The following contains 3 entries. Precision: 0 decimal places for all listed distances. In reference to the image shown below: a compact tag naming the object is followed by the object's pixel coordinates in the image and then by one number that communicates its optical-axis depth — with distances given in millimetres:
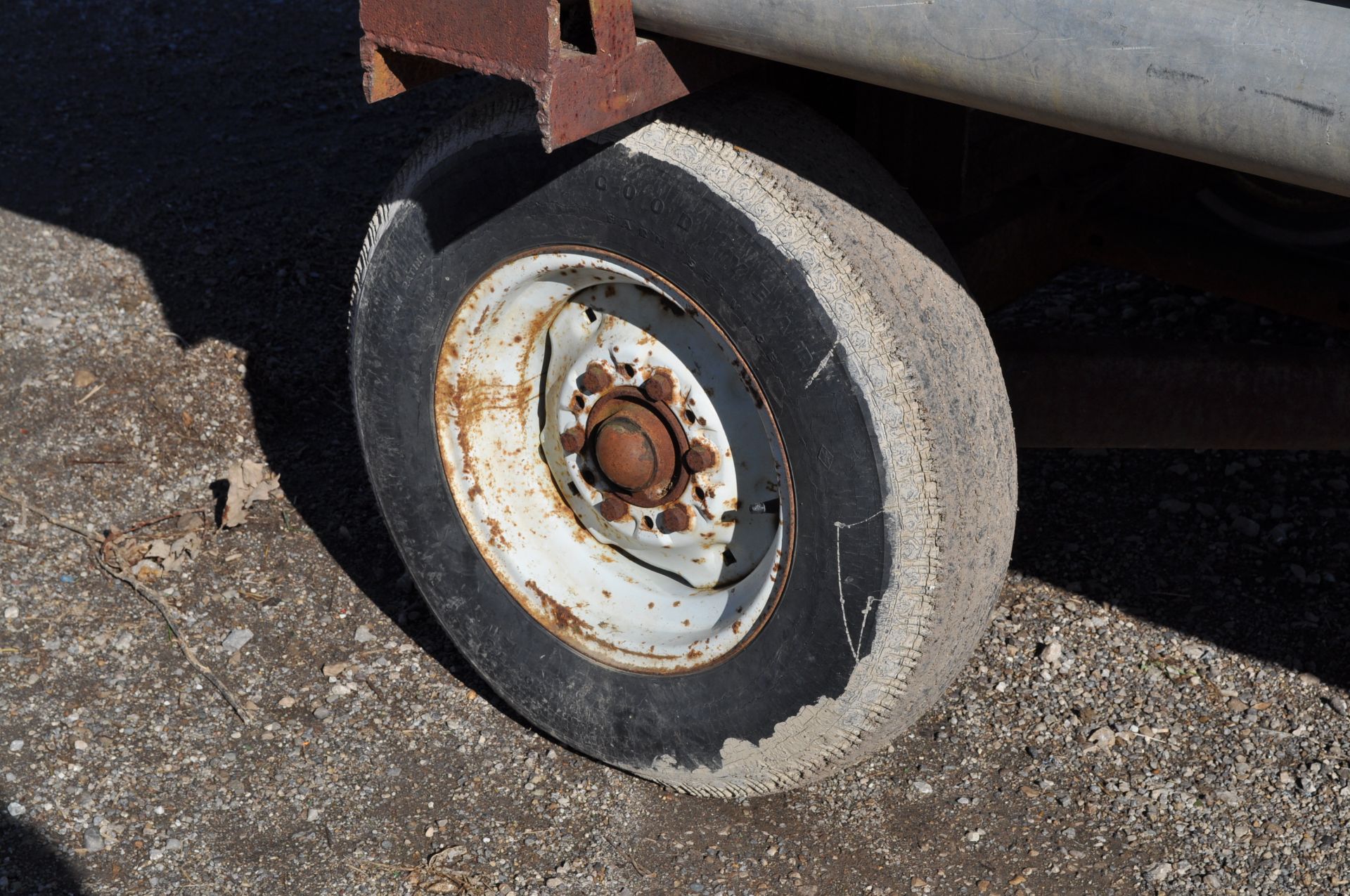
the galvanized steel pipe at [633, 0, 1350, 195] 1356
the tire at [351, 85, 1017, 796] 1989
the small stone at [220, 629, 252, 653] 3037
